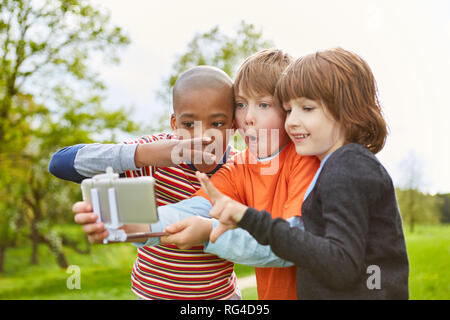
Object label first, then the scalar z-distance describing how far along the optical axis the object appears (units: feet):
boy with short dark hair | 7.12
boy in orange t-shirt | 6.35
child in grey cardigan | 5.29
